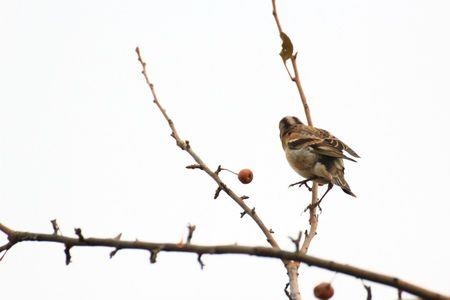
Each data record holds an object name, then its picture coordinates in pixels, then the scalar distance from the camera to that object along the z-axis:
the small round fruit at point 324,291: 7.07
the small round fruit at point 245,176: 12.66
